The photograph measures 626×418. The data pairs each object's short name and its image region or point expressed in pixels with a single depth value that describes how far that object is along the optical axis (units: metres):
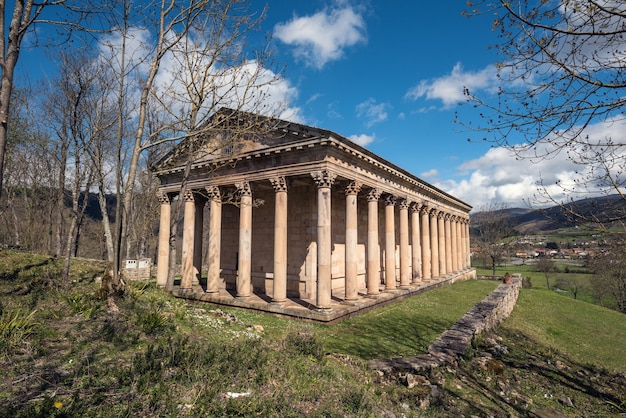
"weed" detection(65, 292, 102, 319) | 7.36
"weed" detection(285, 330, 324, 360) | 7.74
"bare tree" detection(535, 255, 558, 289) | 53.22
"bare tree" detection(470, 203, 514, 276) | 43.03
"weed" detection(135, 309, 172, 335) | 7.19
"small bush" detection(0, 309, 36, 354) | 5.20
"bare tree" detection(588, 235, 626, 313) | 34.84
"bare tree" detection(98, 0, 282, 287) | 9.63
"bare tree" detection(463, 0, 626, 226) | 4.48
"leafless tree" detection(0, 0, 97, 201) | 6.02
